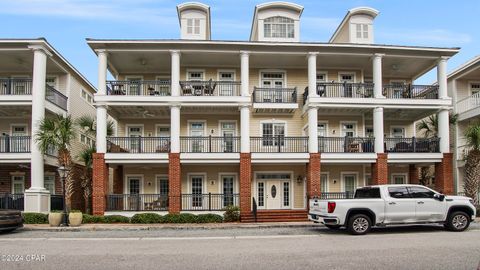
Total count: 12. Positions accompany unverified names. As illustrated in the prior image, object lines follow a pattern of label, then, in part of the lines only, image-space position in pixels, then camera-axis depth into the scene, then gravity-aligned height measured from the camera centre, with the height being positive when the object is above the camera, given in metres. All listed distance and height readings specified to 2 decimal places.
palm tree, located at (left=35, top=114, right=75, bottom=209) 22.16 +1.42
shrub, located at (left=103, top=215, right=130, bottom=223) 21.91 -2.67
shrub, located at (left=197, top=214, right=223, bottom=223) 21.86 -2.69
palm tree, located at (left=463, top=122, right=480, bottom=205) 23.25 -0.12
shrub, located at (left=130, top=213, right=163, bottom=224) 21.70 -2.63
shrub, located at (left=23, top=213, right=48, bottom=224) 21.39 -2.53
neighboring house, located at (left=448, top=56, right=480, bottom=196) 26.97 +3.96
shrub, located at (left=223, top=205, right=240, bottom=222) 22.38 -2.54
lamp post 19.97 -0.50
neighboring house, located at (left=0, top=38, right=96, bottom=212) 23.06 +3.36
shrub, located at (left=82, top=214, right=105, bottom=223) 21.62 -2.63
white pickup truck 15.51 -1.66
